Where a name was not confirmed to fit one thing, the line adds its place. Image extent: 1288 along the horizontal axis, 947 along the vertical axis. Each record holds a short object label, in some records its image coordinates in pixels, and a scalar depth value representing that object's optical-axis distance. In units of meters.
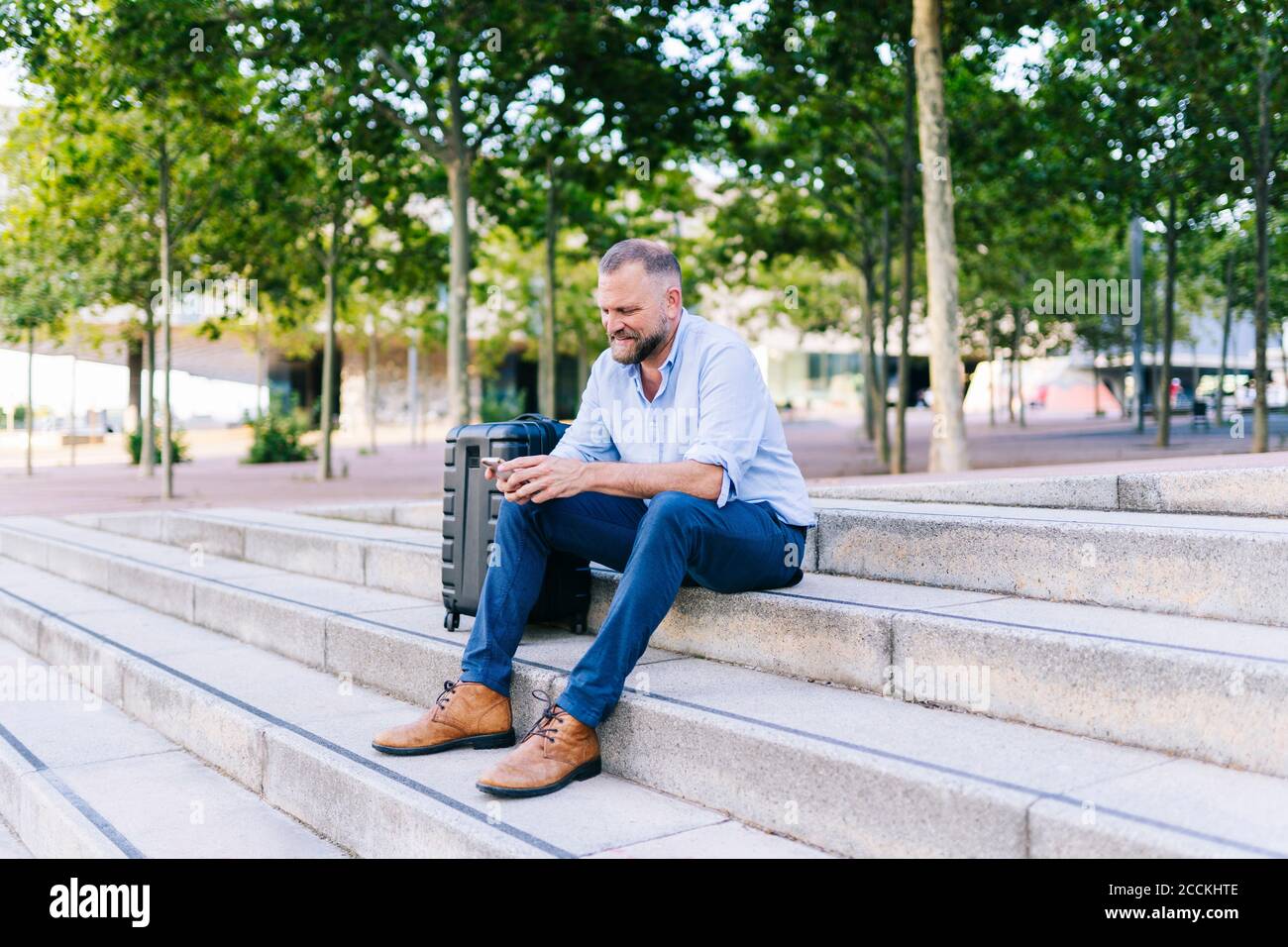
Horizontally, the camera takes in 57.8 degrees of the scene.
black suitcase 4.73
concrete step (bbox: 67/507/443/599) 6.23
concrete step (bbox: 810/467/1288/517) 4.75
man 3.52
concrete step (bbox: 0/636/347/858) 3.63
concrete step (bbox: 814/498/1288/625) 3.56
